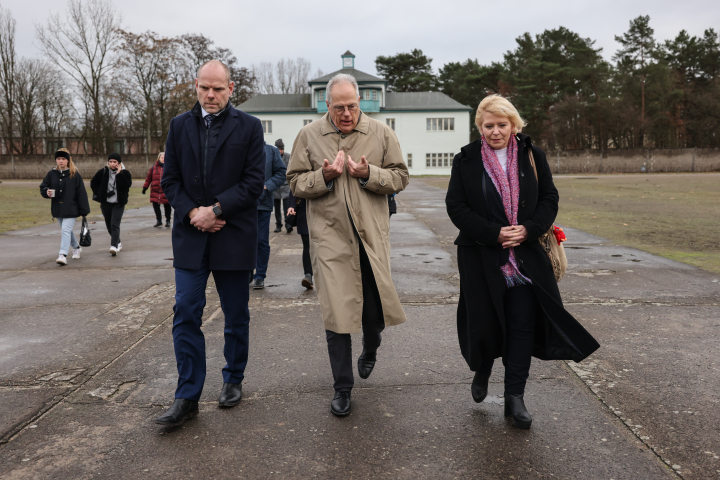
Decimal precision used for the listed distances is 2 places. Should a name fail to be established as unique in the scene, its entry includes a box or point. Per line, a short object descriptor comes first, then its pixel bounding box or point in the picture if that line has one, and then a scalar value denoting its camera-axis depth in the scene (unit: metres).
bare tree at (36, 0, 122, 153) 48.16
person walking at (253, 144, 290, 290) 7.36
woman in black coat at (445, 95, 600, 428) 3.28
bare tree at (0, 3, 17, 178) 51.16
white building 60.19
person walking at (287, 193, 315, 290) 6.80
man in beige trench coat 3.56
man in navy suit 3.45
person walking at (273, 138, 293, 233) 11.79
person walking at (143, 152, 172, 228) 14.35
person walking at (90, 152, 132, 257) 10.20
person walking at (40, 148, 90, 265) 9.32
